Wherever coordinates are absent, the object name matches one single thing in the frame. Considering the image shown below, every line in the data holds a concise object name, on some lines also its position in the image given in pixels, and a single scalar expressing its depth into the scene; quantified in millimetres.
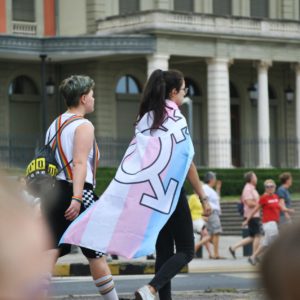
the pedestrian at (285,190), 22875
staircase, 33969
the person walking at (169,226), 8758
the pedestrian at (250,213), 21812
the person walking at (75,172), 8484
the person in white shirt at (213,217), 22484
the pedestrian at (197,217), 21266
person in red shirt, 20359
